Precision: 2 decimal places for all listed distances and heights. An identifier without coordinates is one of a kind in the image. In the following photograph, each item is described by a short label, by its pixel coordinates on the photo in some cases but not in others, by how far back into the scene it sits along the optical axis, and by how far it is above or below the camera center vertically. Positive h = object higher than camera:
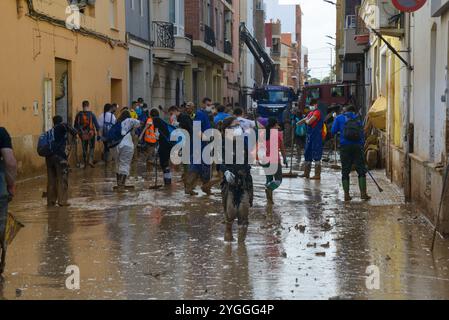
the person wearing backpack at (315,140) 19.72 -0.60
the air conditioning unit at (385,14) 18.88 +2.22
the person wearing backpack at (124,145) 16.67 -0.59
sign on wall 12.80 +1.60
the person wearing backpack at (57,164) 14.05 -0.79
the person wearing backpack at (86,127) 23.09 -0.32
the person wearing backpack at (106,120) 23.30 -0.13
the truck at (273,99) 48.75 +0.86
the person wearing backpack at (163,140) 17.52 -0.51
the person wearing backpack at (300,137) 24.62 -0.66
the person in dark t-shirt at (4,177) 8.55 -0.61
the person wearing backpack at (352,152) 15.13 -0.68
